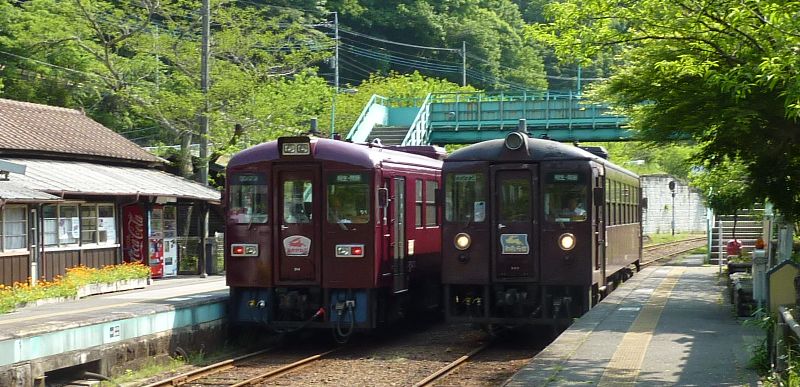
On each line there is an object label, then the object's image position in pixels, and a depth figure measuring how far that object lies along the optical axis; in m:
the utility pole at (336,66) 36.00
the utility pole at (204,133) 26.23
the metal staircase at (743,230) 29.48
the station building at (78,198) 18.95
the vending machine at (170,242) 26.14
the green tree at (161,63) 28.42
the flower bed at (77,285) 16.58
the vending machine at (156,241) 25.28
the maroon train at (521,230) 14.04
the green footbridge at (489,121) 37.16
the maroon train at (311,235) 14.31
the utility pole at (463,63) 58.21
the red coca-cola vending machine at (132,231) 23.83
